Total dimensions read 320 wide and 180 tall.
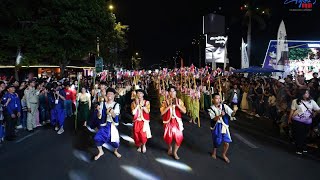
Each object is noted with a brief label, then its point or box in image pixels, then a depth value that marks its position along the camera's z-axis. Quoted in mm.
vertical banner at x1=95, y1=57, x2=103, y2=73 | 12581
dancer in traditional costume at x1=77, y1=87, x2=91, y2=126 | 8274
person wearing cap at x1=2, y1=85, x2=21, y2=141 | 6491
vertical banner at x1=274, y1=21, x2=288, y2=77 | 15220
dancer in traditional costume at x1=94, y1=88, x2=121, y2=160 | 4973
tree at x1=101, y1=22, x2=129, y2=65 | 17319
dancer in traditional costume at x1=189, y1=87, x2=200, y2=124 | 8800
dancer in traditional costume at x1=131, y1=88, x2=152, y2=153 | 5284
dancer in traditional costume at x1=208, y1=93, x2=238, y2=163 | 4931
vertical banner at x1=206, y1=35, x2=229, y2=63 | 22778
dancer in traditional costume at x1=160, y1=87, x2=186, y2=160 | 5154
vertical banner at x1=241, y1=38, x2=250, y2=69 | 16867
